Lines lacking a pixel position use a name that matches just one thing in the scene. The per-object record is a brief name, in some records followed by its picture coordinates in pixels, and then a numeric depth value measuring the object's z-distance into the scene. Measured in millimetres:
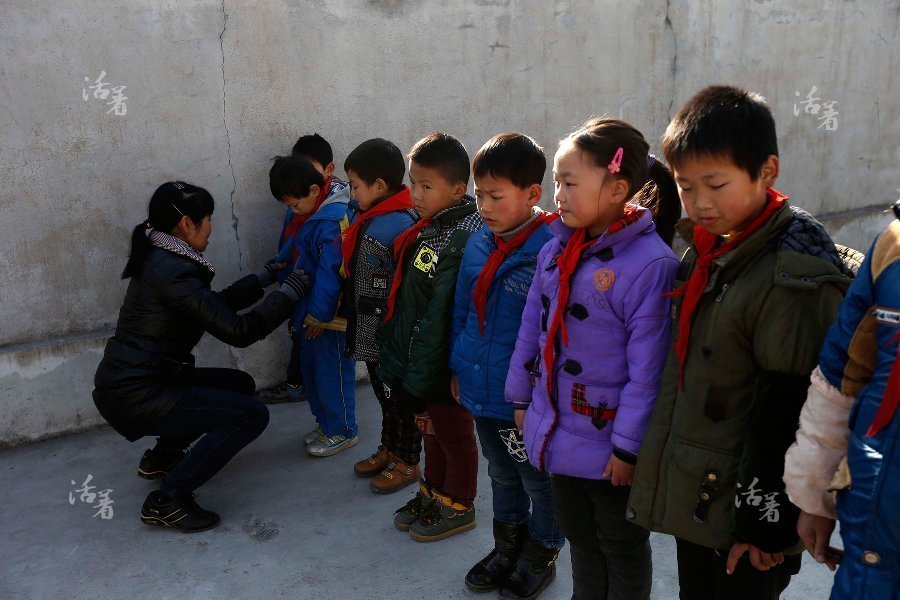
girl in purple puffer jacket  2078
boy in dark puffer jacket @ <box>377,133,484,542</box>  2883
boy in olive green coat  1716
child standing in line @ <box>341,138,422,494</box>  3410
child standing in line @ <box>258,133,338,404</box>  4234
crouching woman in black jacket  3318
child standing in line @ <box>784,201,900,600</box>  1424
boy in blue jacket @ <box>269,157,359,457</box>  3857
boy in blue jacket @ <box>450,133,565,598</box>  2600
